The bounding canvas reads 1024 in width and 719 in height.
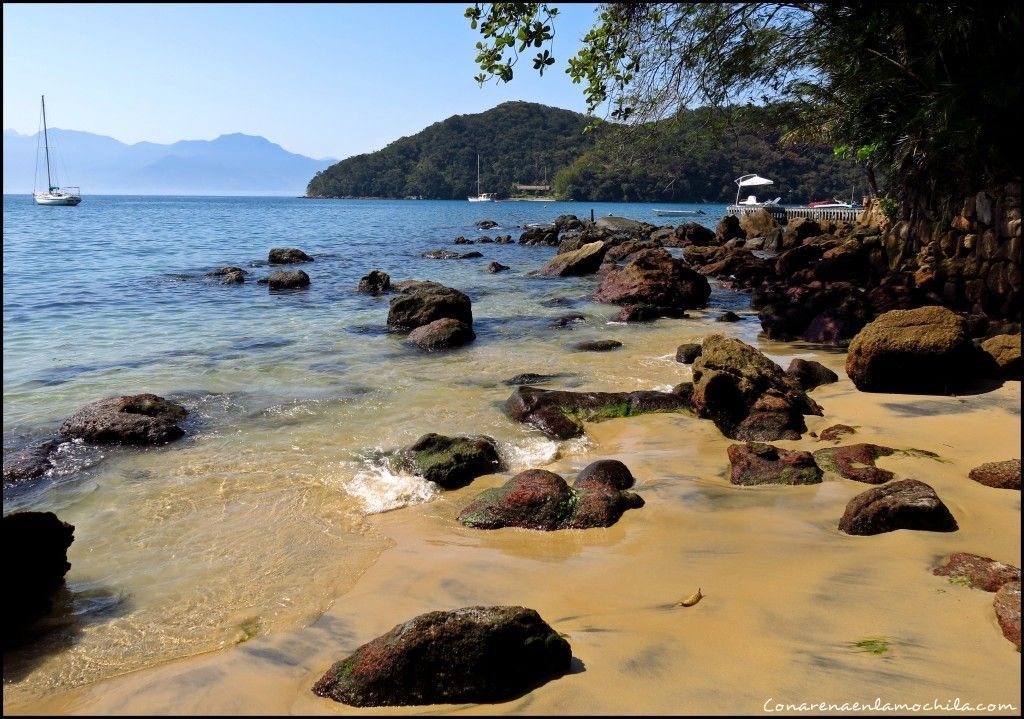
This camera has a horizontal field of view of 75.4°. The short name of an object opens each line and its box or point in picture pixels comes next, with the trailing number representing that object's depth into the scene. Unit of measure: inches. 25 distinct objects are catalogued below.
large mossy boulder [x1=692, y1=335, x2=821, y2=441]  295.3
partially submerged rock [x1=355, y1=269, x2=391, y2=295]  848.3
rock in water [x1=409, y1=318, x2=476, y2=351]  523.5
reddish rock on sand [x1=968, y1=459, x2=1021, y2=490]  212.8
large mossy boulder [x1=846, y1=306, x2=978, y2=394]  330.3
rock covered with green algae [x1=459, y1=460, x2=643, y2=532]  214.8
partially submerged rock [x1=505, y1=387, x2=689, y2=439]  331.9
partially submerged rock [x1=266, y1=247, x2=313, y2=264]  1178.0
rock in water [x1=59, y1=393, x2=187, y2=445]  308.0
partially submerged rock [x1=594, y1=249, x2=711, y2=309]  714.2
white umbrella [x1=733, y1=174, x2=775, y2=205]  2103.2
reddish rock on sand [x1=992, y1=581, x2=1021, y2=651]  131.0
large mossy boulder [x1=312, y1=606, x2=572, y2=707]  123.6
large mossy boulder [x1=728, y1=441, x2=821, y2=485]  235.0
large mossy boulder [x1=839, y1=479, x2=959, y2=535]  185.6
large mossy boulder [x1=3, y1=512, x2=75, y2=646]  170.6
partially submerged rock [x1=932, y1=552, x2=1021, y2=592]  153.3
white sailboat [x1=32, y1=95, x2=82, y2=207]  3427.7
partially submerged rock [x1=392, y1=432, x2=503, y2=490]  263.7
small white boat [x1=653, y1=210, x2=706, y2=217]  3166.8
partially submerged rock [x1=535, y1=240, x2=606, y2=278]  1028.5
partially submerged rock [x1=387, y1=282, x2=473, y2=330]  589.9
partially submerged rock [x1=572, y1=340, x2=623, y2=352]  505.7
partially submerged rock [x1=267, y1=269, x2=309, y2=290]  871.1
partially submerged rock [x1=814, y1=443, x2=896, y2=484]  232.1
